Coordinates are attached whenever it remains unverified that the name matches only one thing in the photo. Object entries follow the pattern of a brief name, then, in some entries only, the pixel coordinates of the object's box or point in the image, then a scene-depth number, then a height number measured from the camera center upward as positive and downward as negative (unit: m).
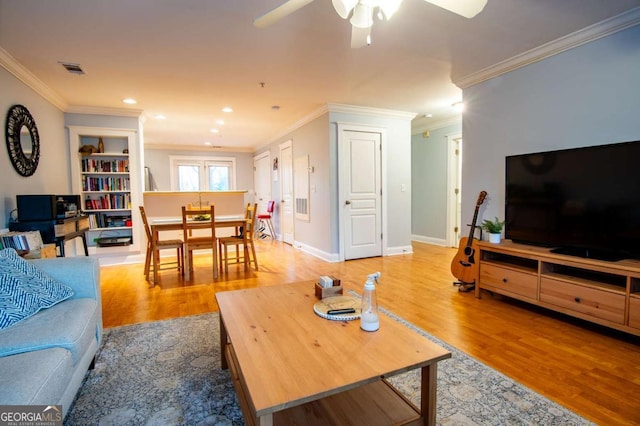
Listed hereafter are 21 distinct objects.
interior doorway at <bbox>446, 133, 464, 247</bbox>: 5.75 +0.14
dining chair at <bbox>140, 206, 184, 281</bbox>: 3.89 -0.58
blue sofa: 1.06 -0.60
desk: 2.97 -0.26
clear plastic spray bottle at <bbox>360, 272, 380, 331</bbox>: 1.42 -0.52
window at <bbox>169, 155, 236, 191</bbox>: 8.70 +0.76
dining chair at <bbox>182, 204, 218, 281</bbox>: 3.91 -0.53
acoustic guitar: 3.28 -0.69
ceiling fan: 1.47 +0.91
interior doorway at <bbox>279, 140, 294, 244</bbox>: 6.32 +0.14
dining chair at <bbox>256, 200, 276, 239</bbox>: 7.50 -0.63
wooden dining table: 3.90 -0.34
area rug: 1.48 -1.04
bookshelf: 4.75 +0.21
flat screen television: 2.24 -0.05
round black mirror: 3.05 +0.65
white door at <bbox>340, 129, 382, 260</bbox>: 4.84 +0.06
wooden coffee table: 1.04 -0.62
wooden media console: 2.12 -0.70
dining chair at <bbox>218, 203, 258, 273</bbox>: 4.30 -0.57
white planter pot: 3.05 -0.42
